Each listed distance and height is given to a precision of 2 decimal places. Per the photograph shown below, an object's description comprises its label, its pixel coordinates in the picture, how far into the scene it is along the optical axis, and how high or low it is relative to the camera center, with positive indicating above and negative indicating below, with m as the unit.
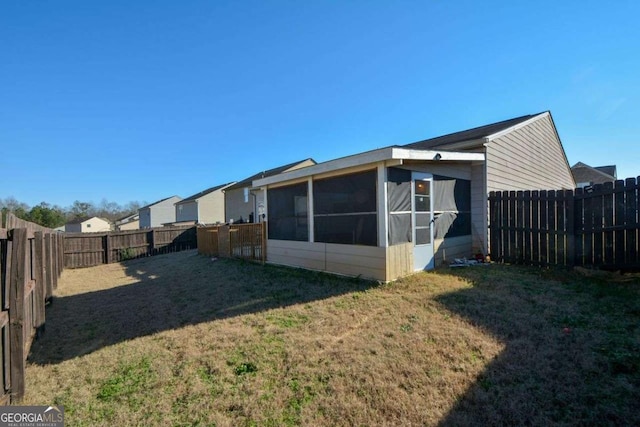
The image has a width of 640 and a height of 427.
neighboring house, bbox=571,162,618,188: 25.73 +3.28
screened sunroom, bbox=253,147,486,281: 5.98 +0.01
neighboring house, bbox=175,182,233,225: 30.11 +0.92
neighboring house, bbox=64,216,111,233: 48.59 -1.33
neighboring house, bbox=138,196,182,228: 39.38 +0.58
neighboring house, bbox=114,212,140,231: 49.97 -1.17
